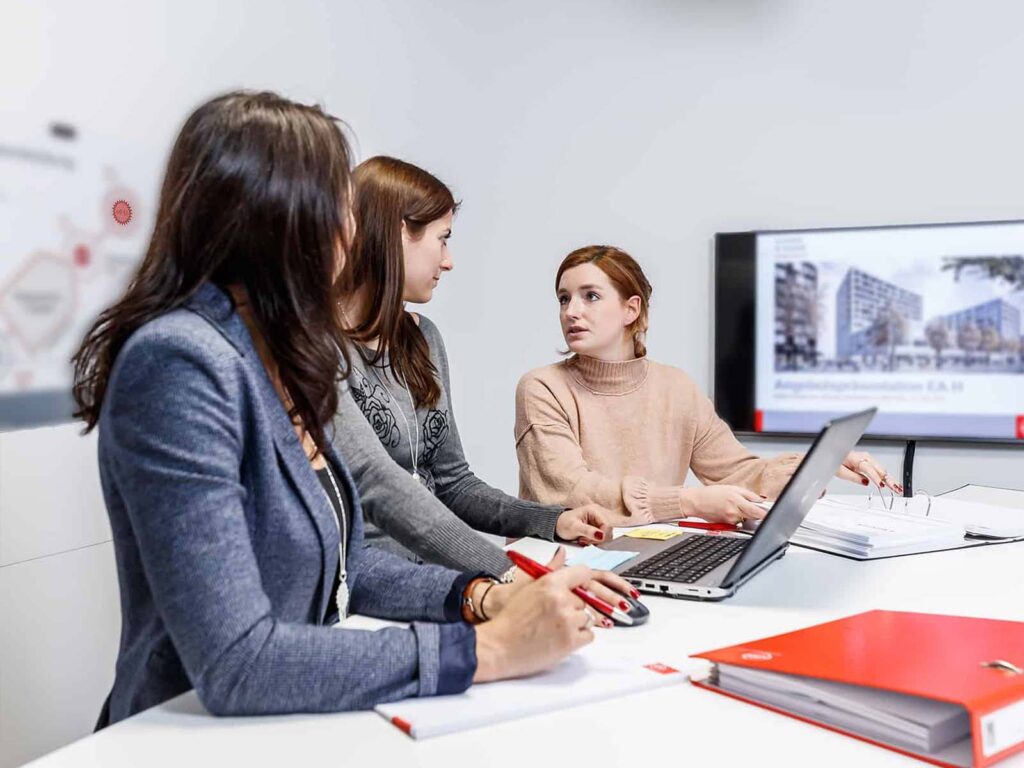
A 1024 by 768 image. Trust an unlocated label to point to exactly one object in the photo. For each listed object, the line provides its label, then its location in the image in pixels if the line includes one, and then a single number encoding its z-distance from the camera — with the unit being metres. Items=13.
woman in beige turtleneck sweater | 2.25
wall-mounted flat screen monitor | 3.10
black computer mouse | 1.12
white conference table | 0.77
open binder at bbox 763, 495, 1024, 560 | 1.58
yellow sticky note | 1.61
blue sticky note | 1.37
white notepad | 0.83
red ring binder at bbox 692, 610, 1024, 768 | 0.76
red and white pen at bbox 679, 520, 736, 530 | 1.75
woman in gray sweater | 1.72
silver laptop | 1.14
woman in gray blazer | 0.81
